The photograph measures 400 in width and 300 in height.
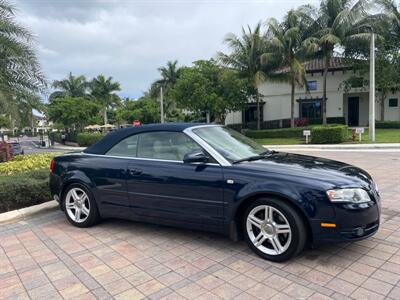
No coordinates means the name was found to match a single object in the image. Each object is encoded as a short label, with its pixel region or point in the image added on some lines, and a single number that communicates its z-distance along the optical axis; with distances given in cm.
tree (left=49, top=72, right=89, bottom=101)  5029
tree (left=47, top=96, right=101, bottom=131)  3647
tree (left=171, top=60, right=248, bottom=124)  2652
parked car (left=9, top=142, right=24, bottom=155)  1719
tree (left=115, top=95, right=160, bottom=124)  4731
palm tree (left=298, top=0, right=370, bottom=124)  2470
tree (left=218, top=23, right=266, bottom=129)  2723
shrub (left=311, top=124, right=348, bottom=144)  1956
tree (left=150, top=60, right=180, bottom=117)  4481
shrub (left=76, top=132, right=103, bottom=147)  3115
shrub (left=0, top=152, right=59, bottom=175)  759
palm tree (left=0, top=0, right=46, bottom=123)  915
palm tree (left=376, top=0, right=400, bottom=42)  2644
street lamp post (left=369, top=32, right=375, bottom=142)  1842
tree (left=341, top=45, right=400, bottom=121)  2641
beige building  3020
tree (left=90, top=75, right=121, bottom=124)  5094
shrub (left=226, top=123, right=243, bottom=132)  3384
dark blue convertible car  345
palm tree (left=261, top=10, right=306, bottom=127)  2561
